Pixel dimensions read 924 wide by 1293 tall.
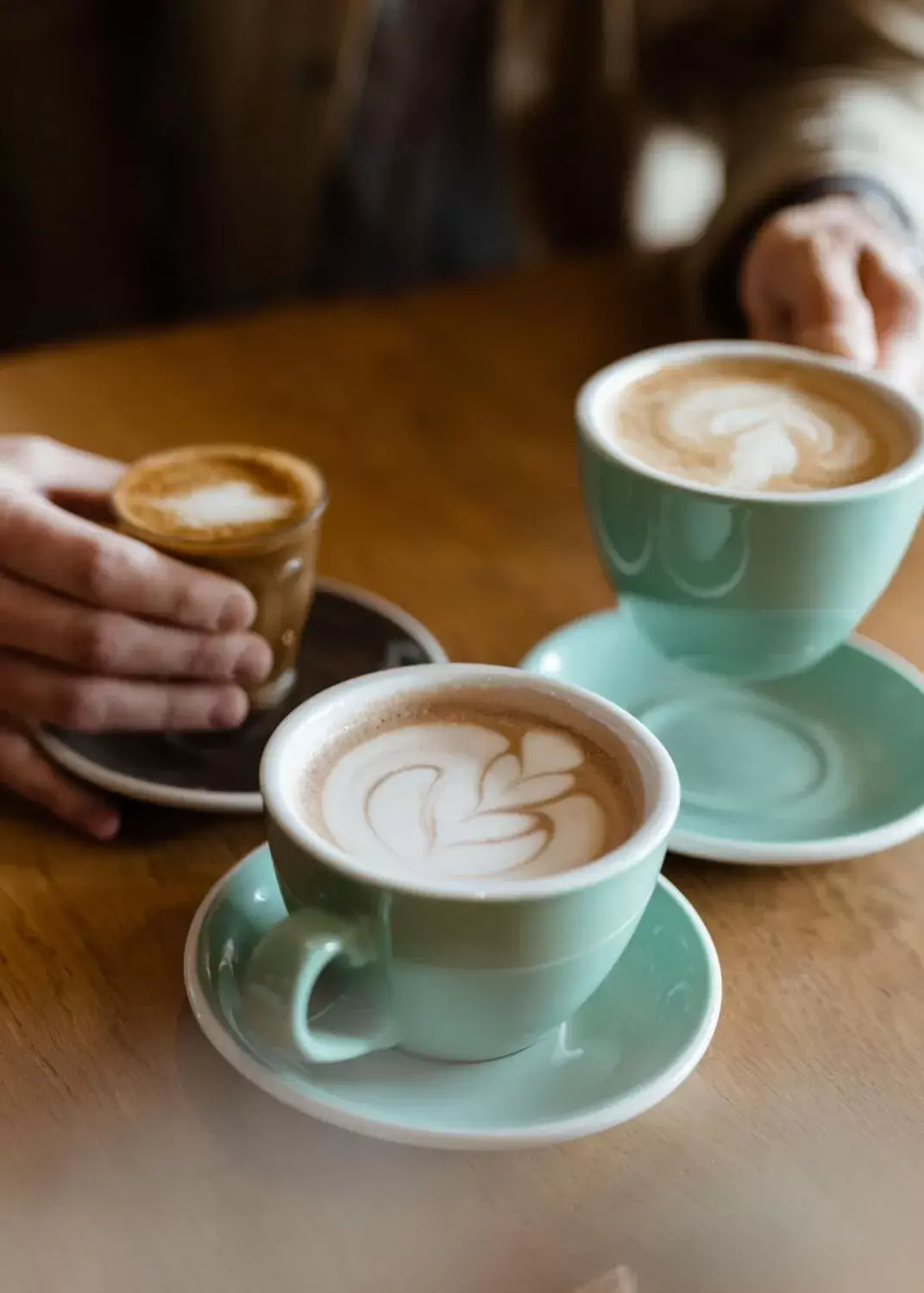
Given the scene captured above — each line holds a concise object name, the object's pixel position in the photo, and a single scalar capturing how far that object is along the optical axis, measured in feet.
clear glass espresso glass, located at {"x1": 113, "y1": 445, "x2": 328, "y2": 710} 2.15
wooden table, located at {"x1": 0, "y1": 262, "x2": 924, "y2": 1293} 1.45
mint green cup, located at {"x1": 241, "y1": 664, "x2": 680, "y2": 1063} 1.42
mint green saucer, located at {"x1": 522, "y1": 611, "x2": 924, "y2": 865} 1.99
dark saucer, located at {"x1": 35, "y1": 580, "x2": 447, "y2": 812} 2.01
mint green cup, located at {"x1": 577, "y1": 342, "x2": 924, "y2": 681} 1.96
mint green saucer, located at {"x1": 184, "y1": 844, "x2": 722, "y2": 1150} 1.47
